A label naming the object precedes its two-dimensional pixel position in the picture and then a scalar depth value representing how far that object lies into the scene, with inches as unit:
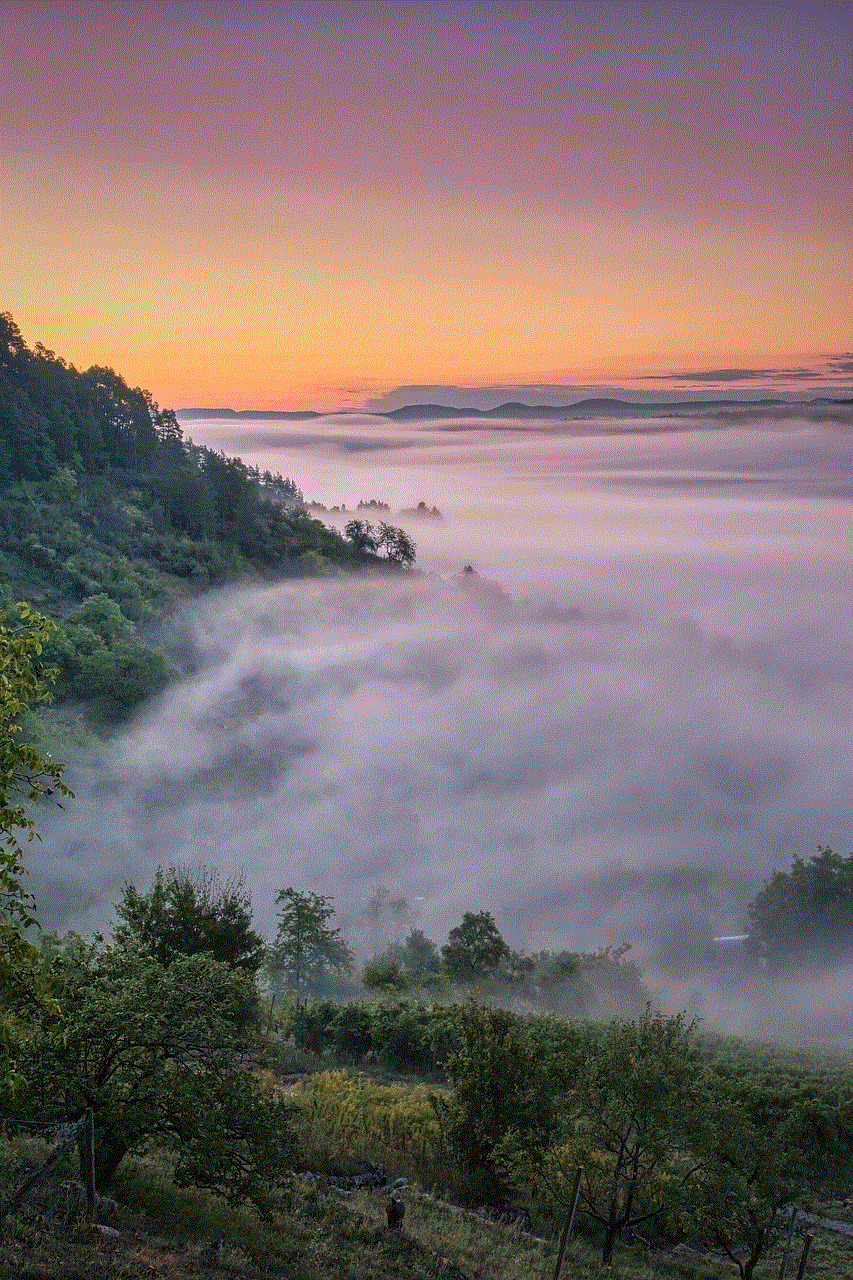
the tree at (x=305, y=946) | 2057.1
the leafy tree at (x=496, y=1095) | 940.0
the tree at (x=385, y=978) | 2058.3
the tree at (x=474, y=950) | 2305.6
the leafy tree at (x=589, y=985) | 2615.7
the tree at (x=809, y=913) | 3127.5
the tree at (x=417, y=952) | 2971.0
